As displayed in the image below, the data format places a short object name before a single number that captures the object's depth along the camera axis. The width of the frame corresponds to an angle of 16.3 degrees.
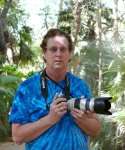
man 2.53
